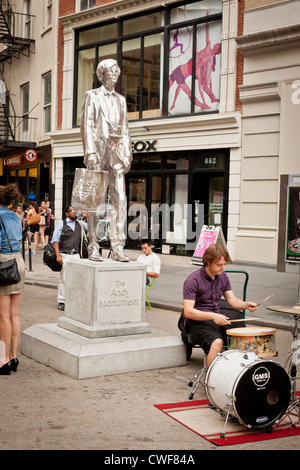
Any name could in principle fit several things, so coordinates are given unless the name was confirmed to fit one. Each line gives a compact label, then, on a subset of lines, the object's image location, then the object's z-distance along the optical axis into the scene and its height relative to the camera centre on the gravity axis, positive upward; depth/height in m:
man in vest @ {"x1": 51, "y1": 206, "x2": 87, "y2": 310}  10.08 -0.77
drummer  5.64 -1.03
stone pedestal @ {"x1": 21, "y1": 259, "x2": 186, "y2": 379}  6.19 -1.58
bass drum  4.34 -1.45
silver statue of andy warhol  6.91 +0.51
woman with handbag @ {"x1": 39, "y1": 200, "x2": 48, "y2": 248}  20.00 -0.84
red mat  4.45 -1.85
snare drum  4.77 -1.17
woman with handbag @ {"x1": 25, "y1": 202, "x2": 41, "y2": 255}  19.56 -1.16
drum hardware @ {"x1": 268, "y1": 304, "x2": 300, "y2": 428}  4.74 -1.45
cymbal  4.66 -0.91
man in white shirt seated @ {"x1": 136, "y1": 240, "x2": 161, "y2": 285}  10.09 -1.12
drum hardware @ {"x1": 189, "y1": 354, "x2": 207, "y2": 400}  5.34 -1.74
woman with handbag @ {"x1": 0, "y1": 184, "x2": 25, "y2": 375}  6.12 -0.96
